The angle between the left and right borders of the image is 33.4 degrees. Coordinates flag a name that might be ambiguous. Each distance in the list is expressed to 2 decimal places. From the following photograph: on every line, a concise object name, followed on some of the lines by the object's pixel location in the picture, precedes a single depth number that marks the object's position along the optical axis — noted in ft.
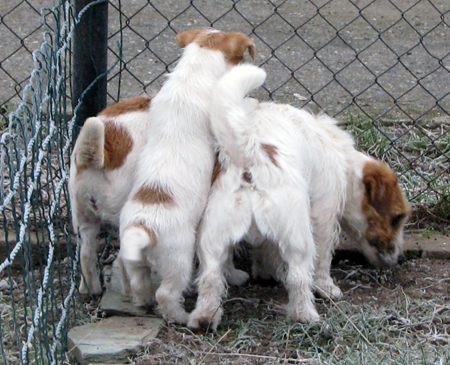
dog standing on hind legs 9.90
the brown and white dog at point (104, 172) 10.41
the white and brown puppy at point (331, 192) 11.14
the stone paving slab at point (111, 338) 9.56
